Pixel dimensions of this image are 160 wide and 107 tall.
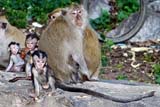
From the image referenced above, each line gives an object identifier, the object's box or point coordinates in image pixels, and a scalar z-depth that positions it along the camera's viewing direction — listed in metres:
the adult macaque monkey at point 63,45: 7.34
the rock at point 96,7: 11.61
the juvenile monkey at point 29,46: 7.77
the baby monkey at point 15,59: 7.86
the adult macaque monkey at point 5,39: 8.51
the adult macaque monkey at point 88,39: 7.50
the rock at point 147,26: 10.76
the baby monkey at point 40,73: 6.64
